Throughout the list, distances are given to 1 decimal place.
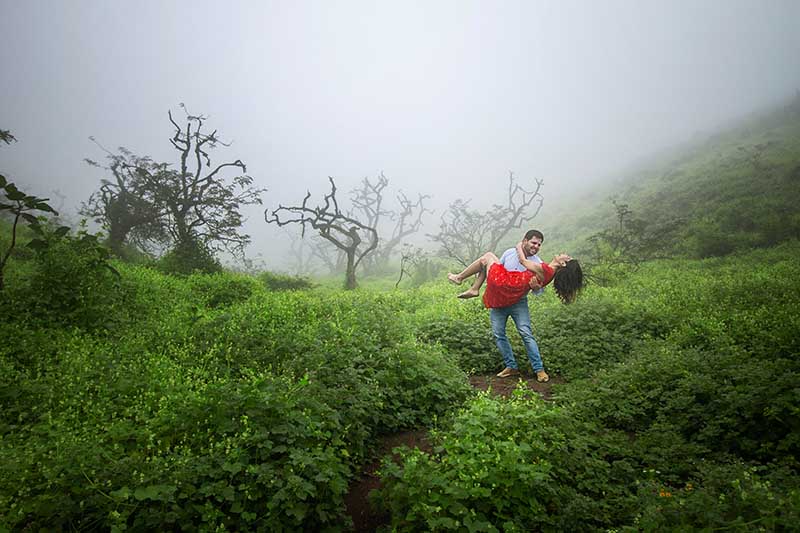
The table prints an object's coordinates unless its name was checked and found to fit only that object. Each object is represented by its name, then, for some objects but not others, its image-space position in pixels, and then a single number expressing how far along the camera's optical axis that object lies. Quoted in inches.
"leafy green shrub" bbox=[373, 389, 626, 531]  115.3
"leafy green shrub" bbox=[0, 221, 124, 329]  268.1
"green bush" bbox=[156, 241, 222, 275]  611.2
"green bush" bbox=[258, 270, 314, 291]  740.6
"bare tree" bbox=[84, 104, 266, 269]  687.4
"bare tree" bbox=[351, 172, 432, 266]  1560.0
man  254.9
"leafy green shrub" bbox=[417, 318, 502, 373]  292.9
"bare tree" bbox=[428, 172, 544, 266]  1305.4
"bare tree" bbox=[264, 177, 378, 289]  845.2
